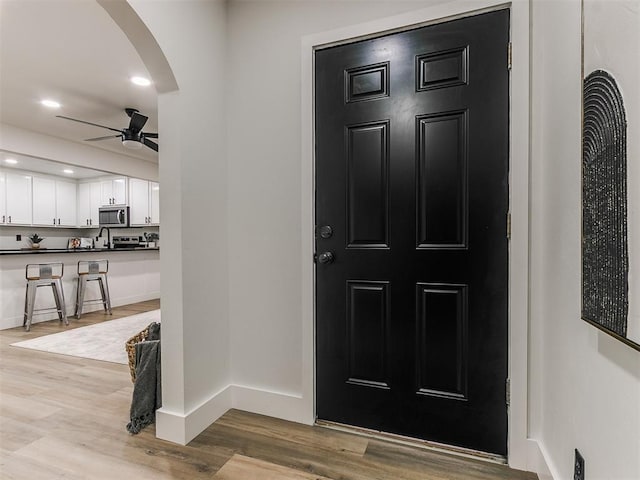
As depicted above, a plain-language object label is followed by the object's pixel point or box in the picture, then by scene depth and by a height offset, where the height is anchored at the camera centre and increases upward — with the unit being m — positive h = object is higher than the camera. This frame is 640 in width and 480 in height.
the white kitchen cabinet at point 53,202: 6.66 +0.67
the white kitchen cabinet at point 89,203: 7.25 +0.68
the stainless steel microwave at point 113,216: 6.73 +0.37
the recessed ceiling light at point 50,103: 3.87 +1.51
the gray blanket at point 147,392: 1.88 -0.88
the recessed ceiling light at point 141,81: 3.36 +1.54
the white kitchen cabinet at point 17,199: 6.14 +0.67
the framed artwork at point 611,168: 0.75 +0.16
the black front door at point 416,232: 1.59 +0.01
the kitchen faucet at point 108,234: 7.32 +0.02
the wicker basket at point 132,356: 2.04 -0.73
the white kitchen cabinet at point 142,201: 6.99 +0.69
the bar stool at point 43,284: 4.24 -0.63
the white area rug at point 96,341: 3.22 -1.13
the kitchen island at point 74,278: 4.28 -0.66
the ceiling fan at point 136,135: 3.86 +1.19
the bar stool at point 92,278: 4.84 -0.63
